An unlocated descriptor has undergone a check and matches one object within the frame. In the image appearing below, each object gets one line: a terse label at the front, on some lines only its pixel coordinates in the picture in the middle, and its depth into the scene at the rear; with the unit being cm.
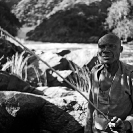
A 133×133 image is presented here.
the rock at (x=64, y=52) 1000
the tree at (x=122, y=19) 2819
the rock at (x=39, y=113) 361
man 144
